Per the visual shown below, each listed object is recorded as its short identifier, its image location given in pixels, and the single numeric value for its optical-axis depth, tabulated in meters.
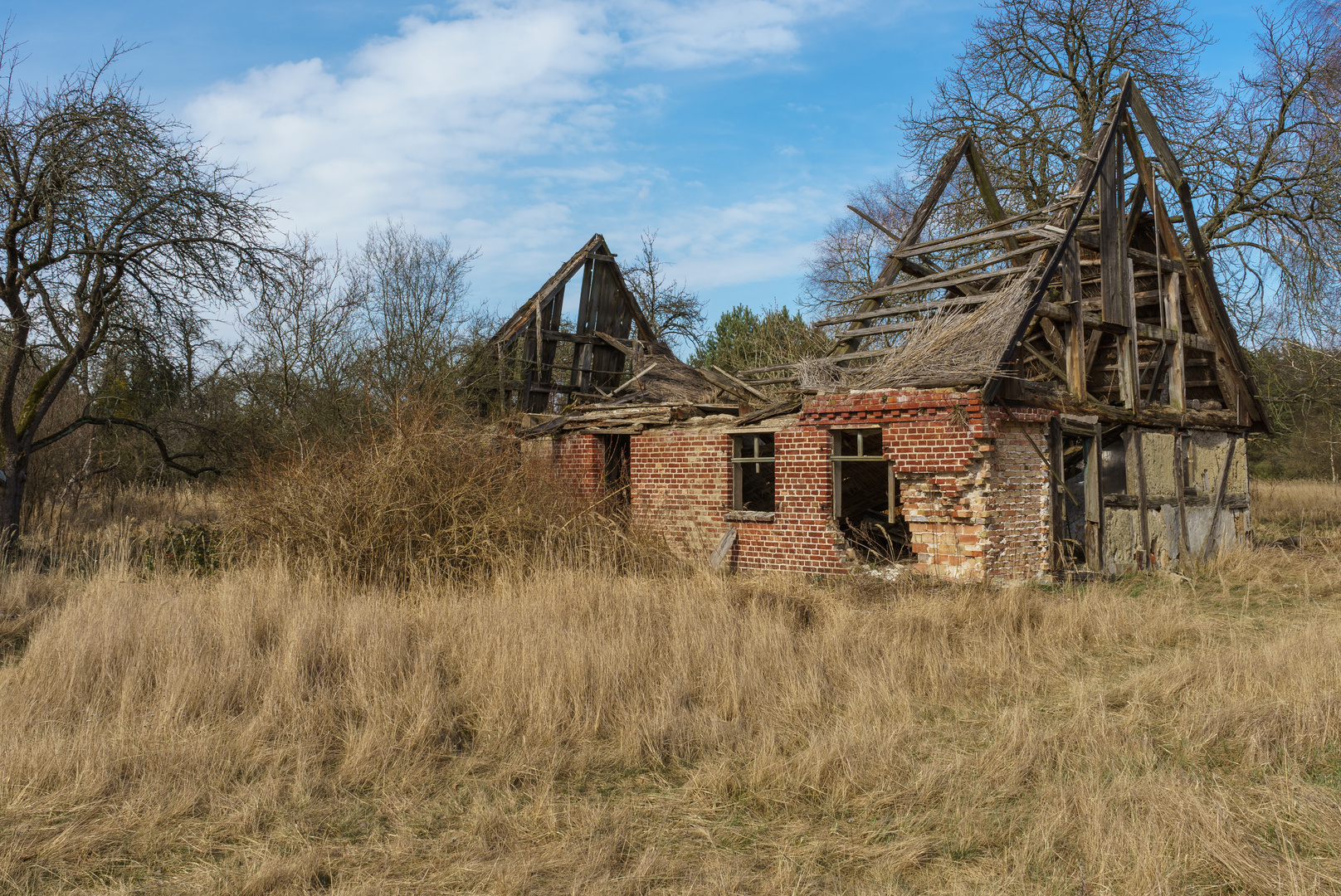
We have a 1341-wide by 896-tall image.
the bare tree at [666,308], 30.41
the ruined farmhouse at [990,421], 10.85
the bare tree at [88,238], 11.57
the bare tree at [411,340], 17.28
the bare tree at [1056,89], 19.31
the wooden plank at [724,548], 12.78
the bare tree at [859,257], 25.14
